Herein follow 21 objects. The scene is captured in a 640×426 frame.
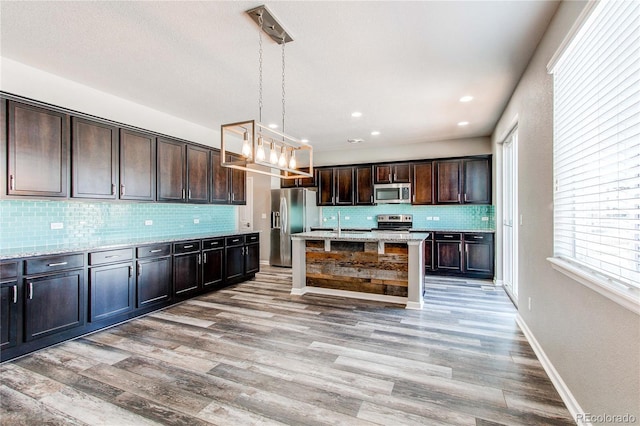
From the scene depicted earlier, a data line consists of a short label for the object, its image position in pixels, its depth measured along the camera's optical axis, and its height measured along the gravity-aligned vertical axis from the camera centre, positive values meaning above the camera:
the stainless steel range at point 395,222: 6.49 -0.16
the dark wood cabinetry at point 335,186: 6.82 +0.64
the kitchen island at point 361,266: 3.95 -0.73
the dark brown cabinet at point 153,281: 3.62 -0.81
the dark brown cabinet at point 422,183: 6.11 +0.63
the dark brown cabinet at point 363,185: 6.64 +0.65
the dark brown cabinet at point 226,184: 5.12 +0.55
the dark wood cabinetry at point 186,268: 4.09 -0.73
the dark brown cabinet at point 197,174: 4.66 +0.64
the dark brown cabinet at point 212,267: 4.53 -0.79
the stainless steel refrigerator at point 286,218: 6.79 -0.07
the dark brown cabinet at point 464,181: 5.74 +0.65
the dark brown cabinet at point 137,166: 3.73 +0.63
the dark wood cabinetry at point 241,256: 5.00 -0.72
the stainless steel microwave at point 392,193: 6.25 +0.44
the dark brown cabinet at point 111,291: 3.15 -0.82
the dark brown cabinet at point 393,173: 6.31 +0.88
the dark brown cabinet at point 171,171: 4.20 +0.63
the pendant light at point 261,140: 2.31 +0.71
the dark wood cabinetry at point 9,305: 2.52 -0.75
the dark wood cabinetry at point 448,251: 5.63 -0.69
